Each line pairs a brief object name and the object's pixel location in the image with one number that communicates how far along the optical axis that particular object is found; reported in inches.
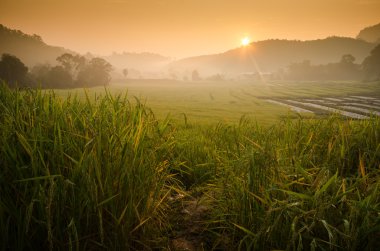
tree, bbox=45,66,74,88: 3969.0
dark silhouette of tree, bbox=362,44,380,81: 5851.4
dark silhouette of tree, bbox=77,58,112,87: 4992.1
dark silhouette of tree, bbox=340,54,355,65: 7723.4
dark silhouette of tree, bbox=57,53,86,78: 4619.6
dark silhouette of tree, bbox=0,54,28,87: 3176.7
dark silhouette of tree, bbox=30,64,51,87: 3789.6
